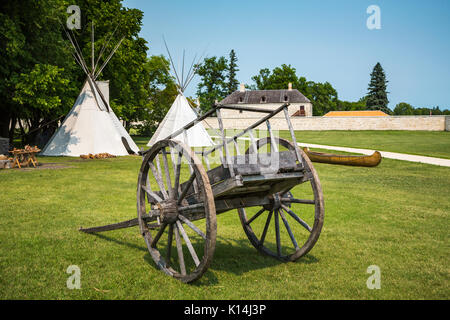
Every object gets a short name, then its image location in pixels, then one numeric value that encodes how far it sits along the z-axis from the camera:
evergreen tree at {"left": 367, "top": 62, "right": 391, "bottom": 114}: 78.25
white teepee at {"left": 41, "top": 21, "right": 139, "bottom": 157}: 21.56
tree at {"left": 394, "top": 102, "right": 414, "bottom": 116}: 130.36
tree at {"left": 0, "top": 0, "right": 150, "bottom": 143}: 18.06
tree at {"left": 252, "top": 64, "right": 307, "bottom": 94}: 82.08
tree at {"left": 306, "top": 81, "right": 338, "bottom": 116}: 95.33
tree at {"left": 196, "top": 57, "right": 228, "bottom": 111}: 82.06
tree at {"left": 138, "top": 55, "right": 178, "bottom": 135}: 46.31
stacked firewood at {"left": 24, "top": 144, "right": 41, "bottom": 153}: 15.98
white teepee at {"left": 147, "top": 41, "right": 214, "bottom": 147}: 26.12
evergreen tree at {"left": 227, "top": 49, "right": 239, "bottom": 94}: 85.25
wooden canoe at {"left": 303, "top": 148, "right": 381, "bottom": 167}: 16.38
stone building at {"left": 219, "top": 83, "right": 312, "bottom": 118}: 72.56
